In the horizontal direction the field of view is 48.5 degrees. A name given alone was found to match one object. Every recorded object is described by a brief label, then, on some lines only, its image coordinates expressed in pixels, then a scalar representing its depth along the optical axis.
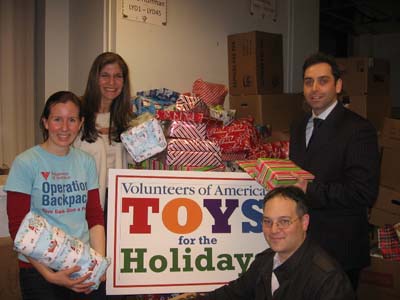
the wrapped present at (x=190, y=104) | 2.61
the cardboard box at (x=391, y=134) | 3.82
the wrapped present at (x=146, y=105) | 2.70
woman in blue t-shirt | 1.64
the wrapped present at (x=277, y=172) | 1.92
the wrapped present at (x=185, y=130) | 2.53
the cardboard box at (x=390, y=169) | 3.78
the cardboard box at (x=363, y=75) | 4.33
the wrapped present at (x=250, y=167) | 2.15
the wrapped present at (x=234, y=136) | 2.69
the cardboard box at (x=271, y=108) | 3.70
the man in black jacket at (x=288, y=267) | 1.51
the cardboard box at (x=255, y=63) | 3.75
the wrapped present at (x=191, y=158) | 2.45
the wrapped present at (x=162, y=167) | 2.48
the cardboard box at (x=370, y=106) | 4.33
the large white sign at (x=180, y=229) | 2.09
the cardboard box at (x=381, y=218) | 3.66
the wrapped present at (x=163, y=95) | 2.91
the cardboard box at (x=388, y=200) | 3.67
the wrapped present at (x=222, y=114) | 2.79
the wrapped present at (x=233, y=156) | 2.72
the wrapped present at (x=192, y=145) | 2.46
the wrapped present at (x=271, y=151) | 2.72
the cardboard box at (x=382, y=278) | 3.04
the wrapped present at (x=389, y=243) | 3.10
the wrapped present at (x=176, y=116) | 2.54
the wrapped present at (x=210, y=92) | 3.08
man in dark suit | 1.86
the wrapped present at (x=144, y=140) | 2.25
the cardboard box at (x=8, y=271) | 2.54
